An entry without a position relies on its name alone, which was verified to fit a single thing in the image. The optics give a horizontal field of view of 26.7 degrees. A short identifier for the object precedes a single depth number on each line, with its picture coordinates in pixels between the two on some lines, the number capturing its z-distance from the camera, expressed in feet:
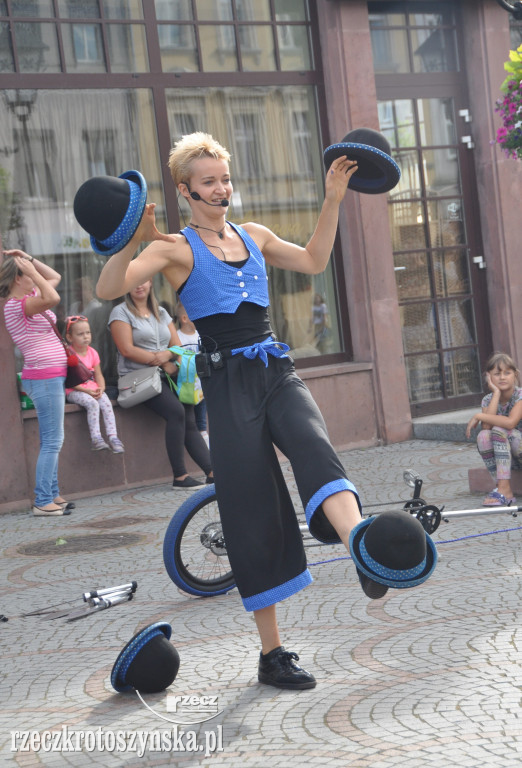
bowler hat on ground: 12.86
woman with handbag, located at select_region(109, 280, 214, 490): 30.17
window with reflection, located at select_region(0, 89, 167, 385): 31.58
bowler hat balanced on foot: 10.77
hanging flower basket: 25.41
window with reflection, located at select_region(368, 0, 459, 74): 36.63
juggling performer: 12.16
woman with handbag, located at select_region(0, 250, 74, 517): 27.76
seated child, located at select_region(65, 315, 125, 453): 30.09
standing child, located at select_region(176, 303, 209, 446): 31.48
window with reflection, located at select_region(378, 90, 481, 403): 37.22
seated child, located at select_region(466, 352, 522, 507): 22.99
